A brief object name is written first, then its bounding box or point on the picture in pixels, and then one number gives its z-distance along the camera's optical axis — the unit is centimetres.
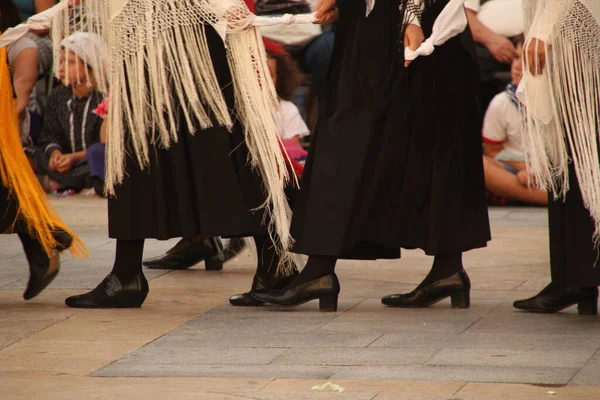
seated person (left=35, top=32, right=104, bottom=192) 1905
